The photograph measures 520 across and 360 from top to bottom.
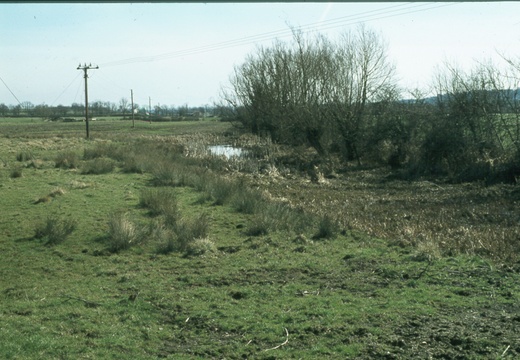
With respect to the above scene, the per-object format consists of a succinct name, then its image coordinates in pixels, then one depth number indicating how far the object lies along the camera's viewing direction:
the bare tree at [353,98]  39.12
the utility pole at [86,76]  59.66
